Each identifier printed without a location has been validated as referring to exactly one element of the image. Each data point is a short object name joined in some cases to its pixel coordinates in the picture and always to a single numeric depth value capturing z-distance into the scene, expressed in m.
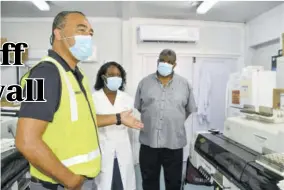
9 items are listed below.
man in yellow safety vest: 0.90
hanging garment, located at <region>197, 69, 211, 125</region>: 4.37
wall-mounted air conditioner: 4.09
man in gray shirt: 2.25
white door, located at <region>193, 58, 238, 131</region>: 4.52
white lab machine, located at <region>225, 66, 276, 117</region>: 3.00
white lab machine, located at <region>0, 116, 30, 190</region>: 1.53
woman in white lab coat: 2.04
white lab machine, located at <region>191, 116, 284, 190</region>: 1.22
